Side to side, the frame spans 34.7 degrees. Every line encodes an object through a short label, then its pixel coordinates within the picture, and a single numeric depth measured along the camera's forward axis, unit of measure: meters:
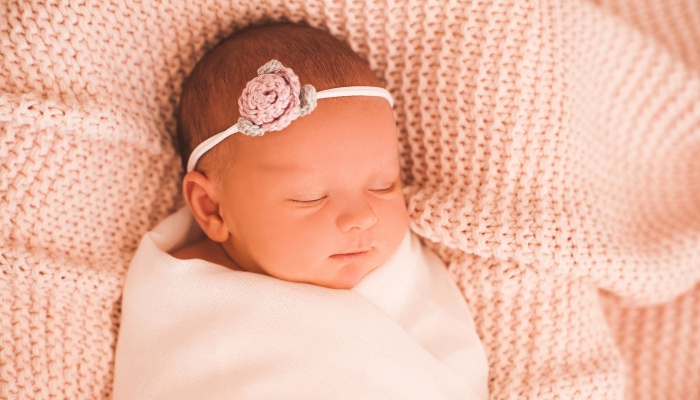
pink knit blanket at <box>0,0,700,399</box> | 0.51
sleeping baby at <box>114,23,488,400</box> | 0.49
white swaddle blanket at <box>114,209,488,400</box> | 0.49
